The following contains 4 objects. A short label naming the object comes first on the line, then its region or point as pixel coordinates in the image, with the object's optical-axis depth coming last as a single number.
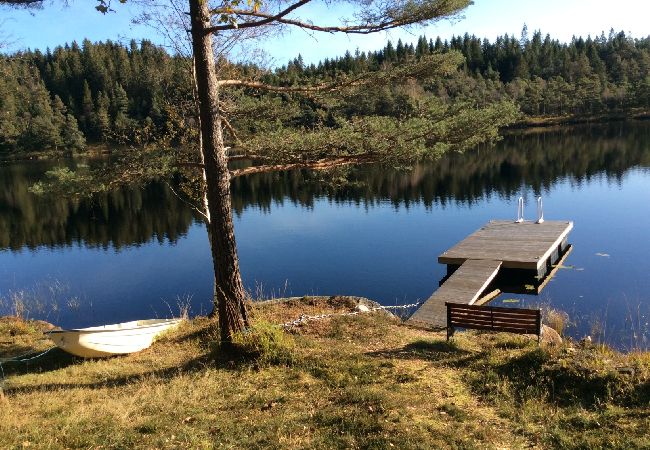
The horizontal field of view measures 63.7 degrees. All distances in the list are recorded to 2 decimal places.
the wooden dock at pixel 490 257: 12.97
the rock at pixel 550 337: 8.90
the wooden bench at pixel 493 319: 8.64
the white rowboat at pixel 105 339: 8.30
